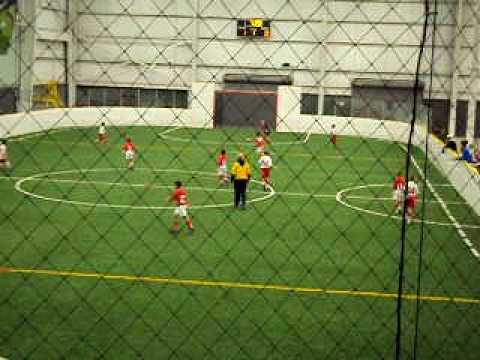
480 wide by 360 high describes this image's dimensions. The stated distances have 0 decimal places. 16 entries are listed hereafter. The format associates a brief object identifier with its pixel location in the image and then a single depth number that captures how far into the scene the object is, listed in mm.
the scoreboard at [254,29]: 33938
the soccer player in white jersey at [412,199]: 14547
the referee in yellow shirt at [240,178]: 15141
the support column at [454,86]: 32419
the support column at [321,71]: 34238
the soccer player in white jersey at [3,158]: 19228
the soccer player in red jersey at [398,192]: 15156
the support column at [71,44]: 34031
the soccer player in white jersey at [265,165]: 17359
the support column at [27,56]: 28719
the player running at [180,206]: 13000
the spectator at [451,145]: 22712
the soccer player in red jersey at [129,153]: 19859
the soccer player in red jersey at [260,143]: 21250
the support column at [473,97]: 31834
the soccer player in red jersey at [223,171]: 17891
